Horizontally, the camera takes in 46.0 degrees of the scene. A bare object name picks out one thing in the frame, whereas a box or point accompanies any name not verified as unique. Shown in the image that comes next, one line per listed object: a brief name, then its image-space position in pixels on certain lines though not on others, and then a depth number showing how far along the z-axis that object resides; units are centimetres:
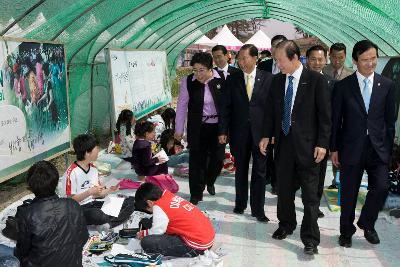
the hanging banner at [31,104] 523
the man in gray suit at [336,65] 577
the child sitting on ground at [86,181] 442
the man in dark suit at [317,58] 517
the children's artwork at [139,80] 896
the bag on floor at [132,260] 379
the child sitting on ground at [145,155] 612
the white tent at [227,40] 2512
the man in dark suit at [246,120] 480
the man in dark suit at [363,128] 394
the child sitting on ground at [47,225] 286
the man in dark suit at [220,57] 604
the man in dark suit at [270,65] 605
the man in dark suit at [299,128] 393
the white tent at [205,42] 2304
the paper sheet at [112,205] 478
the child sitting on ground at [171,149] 773
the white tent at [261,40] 2667
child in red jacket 387
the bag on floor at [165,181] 607
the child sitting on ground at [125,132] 784
